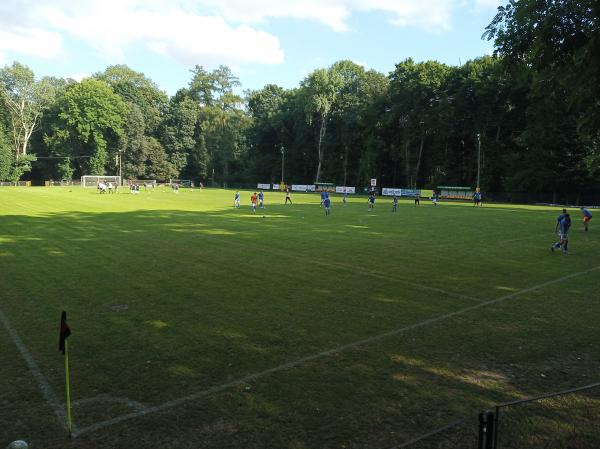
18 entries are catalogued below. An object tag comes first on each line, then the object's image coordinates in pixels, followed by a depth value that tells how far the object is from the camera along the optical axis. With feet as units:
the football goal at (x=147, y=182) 288.02
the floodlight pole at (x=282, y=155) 302.14
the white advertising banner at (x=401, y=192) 237.20
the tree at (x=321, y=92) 283.79
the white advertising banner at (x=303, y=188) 294.46
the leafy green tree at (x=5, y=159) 285.23
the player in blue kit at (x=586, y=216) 82.33
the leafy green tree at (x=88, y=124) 301.63
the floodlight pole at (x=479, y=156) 212.37
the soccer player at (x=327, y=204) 111.34
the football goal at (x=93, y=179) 280.76
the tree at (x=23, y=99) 308.19
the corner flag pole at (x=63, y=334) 17.98
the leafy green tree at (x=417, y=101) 241.76
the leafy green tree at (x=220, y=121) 344.28
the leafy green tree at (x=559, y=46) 39.42
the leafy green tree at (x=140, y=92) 348.79
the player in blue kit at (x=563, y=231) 59.41
